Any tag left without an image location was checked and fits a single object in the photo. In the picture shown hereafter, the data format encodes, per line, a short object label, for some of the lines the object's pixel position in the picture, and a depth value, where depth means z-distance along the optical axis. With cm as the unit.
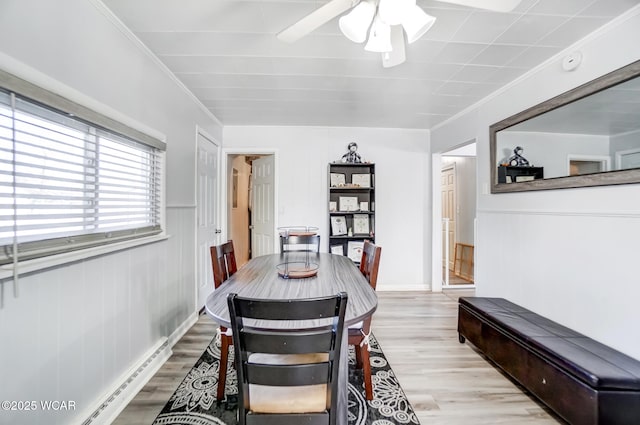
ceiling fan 116
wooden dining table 123
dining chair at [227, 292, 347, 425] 95
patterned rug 157
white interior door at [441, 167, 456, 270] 524
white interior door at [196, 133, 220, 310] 311
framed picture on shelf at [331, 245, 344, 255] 384
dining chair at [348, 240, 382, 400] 166
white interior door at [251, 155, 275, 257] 403
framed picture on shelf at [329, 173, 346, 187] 383
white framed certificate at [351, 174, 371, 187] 387
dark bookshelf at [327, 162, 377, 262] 380
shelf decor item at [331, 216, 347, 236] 383
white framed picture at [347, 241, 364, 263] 380
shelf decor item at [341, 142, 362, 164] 381
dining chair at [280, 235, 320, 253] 275
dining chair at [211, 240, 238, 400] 168
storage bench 133
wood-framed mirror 164
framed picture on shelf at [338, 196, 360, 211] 384
